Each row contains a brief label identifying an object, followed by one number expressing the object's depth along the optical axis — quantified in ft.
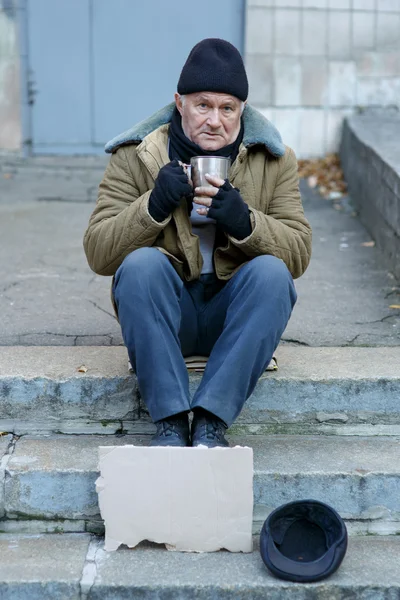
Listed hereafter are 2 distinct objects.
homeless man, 18.94
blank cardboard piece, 17.72
